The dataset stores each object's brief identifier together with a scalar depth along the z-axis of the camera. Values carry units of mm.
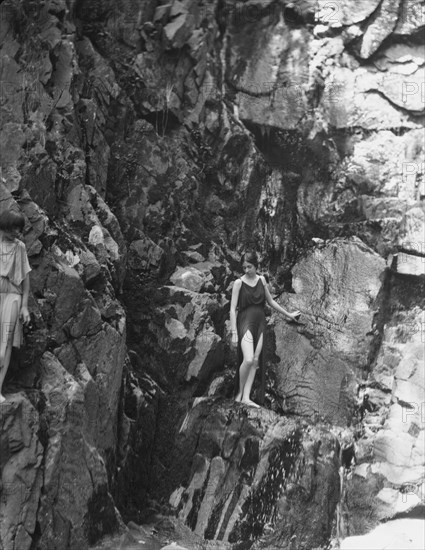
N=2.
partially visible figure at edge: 8328
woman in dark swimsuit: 10398
